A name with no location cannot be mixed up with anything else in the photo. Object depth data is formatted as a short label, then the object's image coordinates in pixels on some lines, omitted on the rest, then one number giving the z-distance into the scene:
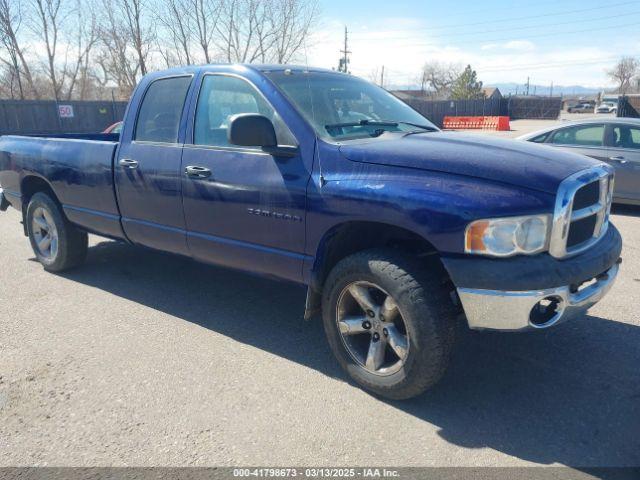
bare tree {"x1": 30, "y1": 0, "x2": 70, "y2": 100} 36.03
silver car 7.88
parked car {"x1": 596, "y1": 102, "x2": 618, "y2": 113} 52.21
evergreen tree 68.81
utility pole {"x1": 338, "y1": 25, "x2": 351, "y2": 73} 58.59
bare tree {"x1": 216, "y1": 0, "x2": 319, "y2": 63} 34.38
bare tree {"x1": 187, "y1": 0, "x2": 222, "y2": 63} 33.28
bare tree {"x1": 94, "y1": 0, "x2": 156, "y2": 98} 34.00
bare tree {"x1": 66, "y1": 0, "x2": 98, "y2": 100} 40.59
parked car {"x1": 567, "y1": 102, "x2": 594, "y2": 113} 63.94
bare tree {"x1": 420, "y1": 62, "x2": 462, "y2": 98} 84.88
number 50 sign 27.16
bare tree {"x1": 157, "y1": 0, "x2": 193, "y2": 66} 33.28
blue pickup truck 2.68
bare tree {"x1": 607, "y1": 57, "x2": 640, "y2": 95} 100.50
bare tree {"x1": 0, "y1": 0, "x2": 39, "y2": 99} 34.38
